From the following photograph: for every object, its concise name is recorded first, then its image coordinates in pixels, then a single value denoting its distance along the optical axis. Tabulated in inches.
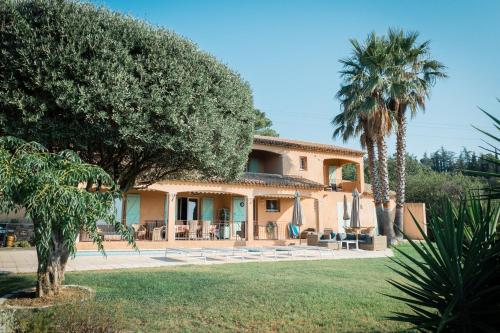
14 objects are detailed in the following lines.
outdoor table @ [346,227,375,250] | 794.2
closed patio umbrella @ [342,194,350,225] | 855.4
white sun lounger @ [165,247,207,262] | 637.5
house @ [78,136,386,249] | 847.7
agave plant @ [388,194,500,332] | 126.8
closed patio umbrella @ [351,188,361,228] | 787.4
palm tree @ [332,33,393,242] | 901.2
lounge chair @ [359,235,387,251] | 816.9
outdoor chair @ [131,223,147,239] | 824.9
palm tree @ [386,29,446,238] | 909.2
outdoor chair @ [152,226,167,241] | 812.0
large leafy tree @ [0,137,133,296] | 198.2
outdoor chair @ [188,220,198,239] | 866.1
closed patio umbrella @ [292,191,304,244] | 812.6
